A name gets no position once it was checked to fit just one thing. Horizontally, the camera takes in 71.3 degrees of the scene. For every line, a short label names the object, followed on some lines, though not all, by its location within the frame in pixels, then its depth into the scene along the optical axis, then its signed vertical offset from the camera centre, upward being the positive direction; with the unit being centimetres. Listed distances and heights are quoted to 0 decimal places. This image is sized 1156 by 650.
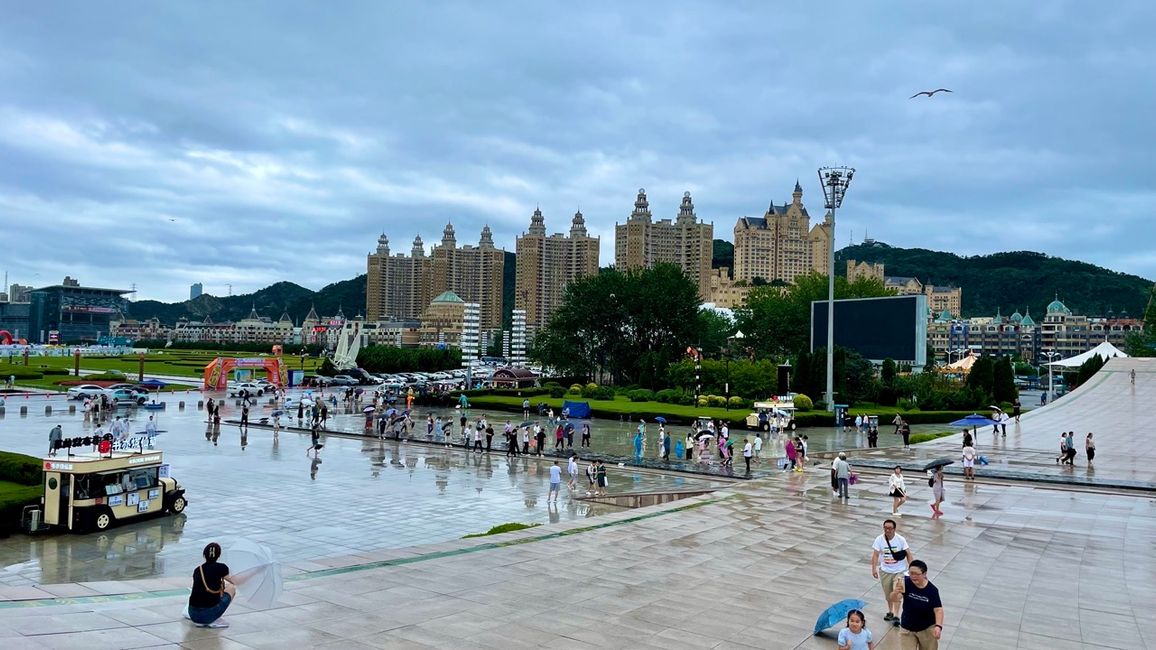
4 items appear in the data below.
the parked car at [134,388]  5244 -291
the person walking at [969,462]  2356 -295
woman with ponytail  907 -283
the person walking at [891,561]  1045 -263
